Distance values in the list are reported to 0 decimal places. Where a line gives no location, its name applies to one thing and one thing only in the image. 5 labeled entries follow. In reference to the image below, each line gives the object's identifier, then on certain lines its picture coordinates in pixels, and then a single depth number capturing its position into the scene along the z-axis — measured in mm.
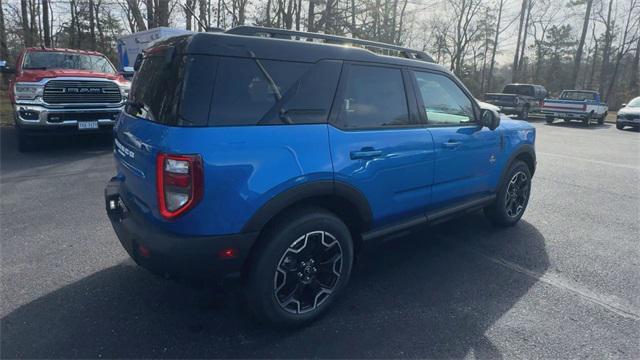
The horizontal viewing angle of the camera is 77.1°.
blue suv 2254
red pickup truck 7500
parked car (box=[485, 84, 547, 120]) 20936
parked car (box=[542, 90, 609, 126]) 19281
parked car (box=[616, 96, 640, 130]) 17917
